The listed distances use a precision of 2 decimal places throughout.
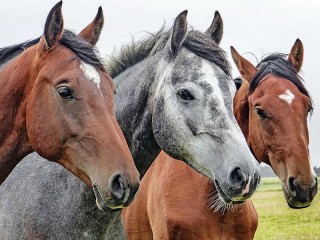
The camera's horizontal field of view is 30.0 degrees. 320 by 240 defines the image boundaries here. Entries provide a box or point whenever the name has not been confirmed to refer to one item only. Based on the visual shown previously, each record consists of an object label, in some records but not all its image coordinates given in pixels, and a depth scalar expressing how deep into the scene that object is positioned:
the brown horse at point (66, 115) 4.46
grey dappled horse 5.31
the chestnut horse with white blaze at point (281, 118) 6.59
